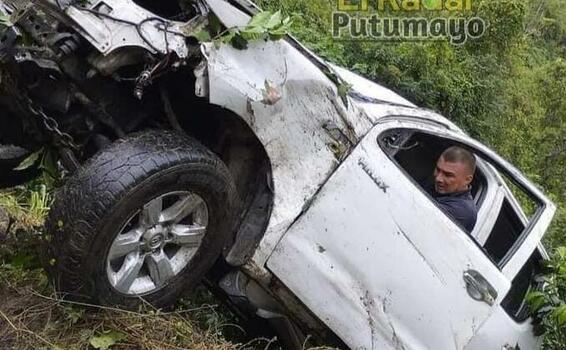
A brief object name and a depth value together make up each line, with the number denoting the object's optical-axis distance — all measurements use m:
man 4.13
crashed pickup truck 2.91
